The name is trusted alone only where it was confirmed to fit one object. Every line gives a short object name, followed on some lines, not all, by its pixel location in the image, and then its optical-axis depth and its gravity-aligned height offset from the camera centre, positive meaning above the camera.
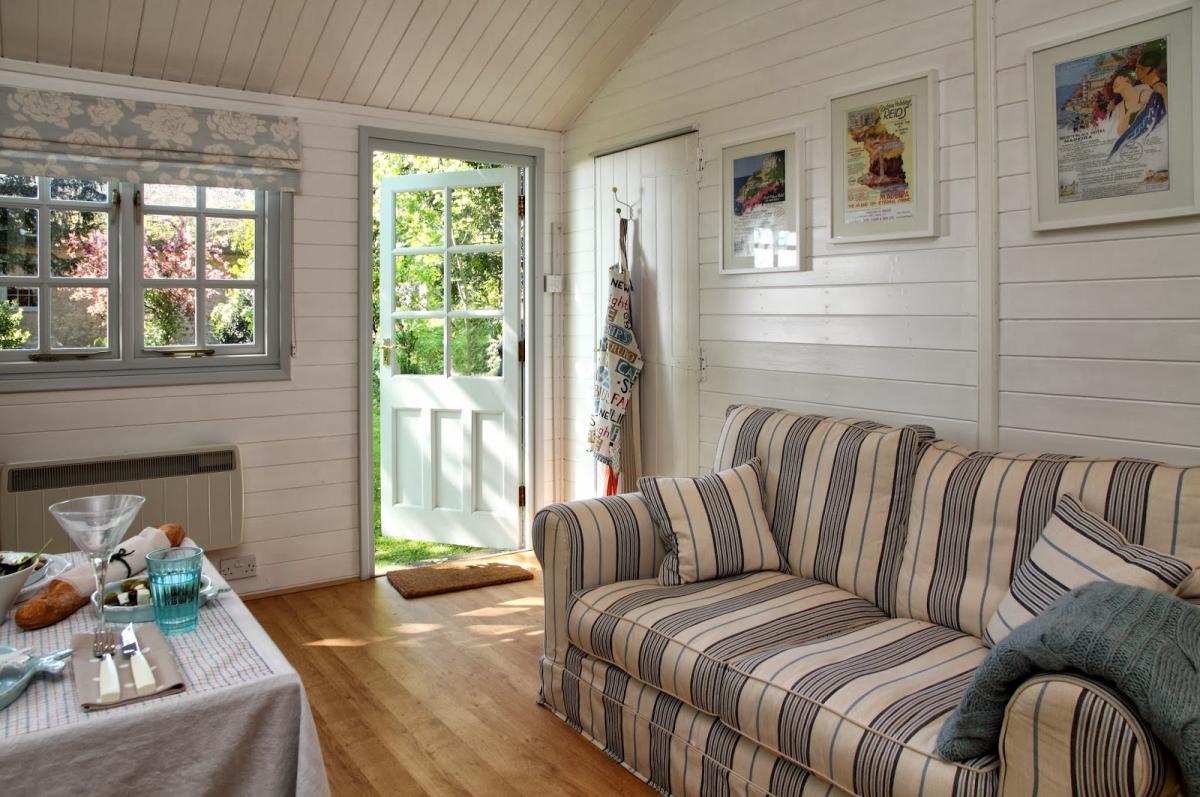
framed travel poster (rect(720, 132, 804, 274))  3.23 +0.67
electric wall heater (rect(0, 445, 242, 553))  3.30 -0.37
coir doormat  3.99 -0.85
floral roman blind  3.25 +0.96
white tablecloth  1.21 -0.49
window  3.41 +0.44
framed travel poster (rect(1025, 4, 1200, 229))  2.19 +0.66
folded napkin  1.31 -0.42
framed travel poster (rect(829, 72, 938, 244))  2.77 +0.72
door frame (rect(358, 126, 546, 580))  4.05 +0.45
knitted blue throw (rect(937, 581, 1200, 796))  1.40 -0.45
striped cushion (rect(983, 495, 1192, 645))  1.82 -0.38
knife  1.34 -0.42
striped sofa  1.58 -0.59
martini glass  1.48 -0.21
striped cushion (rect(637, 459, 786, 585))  2.65 -0.41
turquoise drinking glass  1.61 -0.35
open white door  4.57 +0.22
